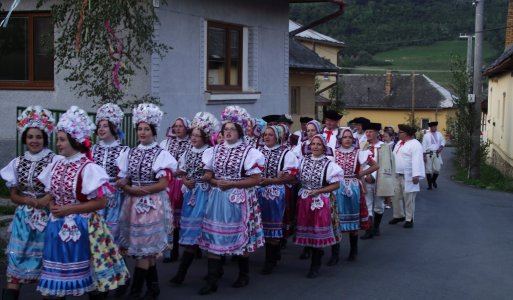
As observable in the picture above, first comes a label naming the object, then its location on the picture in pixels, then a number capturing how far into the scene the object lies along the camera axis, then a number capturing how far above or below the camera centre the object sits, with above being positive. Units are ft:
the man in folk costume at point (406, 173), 43.47 -4.06
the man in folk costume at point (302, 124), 42.94 -1.27
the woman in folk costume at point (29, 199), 21.01 -2.86
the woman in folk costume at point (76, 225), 19.85 -3.45
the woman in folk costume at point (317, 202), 29.22 -3.95
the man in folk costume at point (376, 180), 39.60 -4.18
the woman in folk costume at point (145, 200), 24.00 -3.27
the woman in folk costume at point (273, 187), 30.01 -3.50
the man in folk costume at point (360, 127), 40.65 -1.28
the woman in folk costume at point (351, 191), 33.04 -3.97
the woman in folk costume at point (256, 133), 31.73 -1.28
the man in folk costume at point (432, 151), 67.82 -4.33
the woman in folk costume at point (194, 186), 26.94 -3.22
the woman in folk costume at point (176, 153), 30.60 -2.16
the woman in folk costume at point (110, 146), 24.79 -1.55
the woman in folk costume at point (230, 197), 26.11 -3.42
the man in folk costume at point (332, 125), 37.68 -1.10
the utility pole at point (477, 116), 77.25 -1.02
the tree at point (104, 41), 33.50 +3.06
